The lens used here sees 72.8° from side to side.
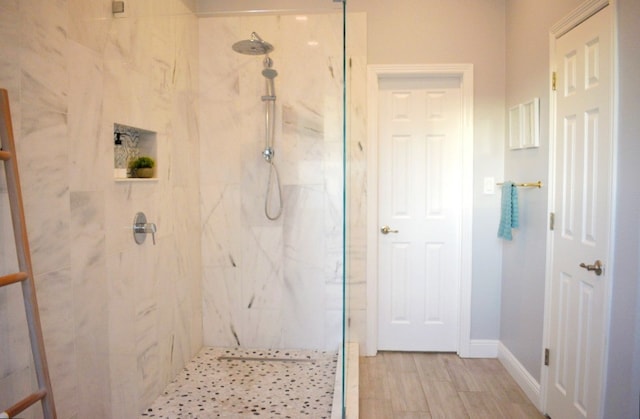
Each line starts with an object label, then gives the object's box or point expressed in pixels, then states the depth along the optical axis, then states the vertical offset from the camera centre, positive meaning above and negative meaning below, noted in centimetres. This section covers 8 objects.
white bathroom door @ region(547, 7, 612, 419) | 191 -27
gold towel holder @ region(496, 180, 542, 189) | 256 -13
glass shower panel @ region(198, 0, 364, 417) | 288 -1
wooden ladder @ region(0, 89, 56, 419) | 132 -27
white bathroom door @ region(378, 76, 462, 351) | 324 -33
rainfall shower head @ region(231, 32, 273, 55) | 288 +85
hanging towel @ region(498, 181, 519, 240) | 283 -29
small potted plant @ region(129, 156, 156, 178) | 225 +7
